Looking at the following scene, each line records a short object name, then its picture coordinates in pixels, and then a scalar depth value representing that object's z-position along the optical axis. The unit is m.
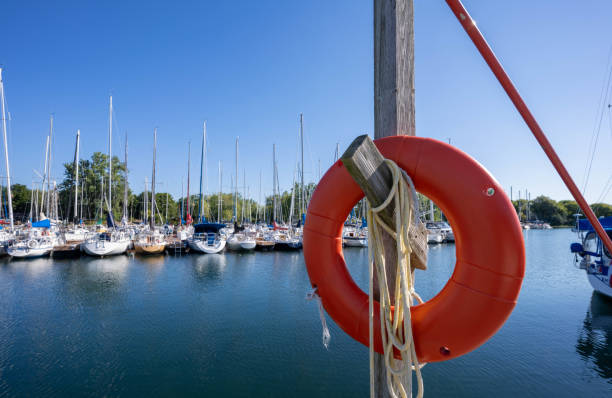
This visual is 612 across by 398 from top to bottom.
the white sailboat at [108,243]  16.72
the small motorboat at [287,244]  20.98
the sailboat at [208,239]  18.61
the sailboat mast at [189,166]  26.14
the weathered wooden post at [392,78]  1.40
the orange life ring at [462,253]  1.18
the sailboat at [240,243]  19.89
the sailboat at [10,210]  16.55
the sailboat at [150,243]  17.62
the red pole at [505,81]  1.25
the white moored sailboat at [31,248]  15.79
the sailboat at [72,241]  16.97
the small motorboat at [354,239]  22.39
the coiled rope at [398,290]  1.17
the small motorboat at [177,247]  18.59
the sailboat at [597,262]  10.05
